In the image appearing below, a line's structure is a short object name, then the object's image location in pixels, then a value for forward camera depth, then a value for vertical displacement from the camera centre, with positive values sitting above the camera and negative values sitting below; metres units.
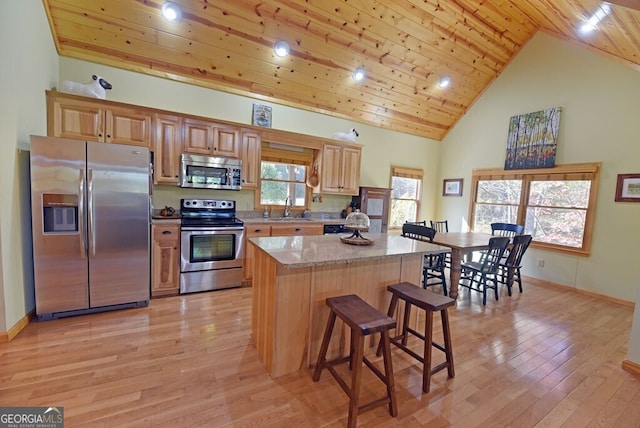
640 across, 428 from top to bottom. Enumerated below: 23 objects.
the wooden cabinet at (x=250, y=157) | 3.93 +0.49
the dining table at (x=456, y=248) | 3.48 -0.58
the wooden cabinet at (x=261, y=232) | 3.79 -0.56
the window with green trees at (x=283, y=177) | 4.45 +0.27
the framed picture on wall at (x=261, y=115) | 4.23 +1.17
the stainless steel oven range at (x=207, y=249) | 3.41 -0.77
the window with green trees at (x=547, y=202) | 4.15 +0.06
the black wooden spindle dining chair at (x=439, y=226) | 5.29 -0.51
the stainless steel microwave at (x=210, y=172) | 3.61 +0.23
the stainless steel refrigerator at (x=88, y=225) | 2.54 -0.41
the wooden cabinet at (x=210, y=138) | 3.57 +0.68
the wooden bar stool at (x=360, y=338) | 1.59 -0.85
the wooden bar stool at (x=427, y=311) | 1.93 -0.83
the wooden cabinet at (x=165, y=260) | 3.26 -0.86
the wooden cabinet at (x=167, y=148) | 3.38 +0.49
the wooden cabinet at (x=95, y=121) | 2.91 +0.70
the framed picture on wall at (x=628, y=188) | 3.66 +0.30
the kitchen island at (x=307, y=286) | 1.95 -0.70
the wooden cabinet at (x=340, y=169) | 4.61 +0.45
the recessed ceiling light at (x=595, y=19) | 2.96 +2.26
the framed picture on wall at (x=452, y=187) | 5.89 +0.31
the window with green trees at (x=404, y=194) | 5.92 +0.10
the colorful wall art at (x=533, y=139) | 4.41 +1.10
